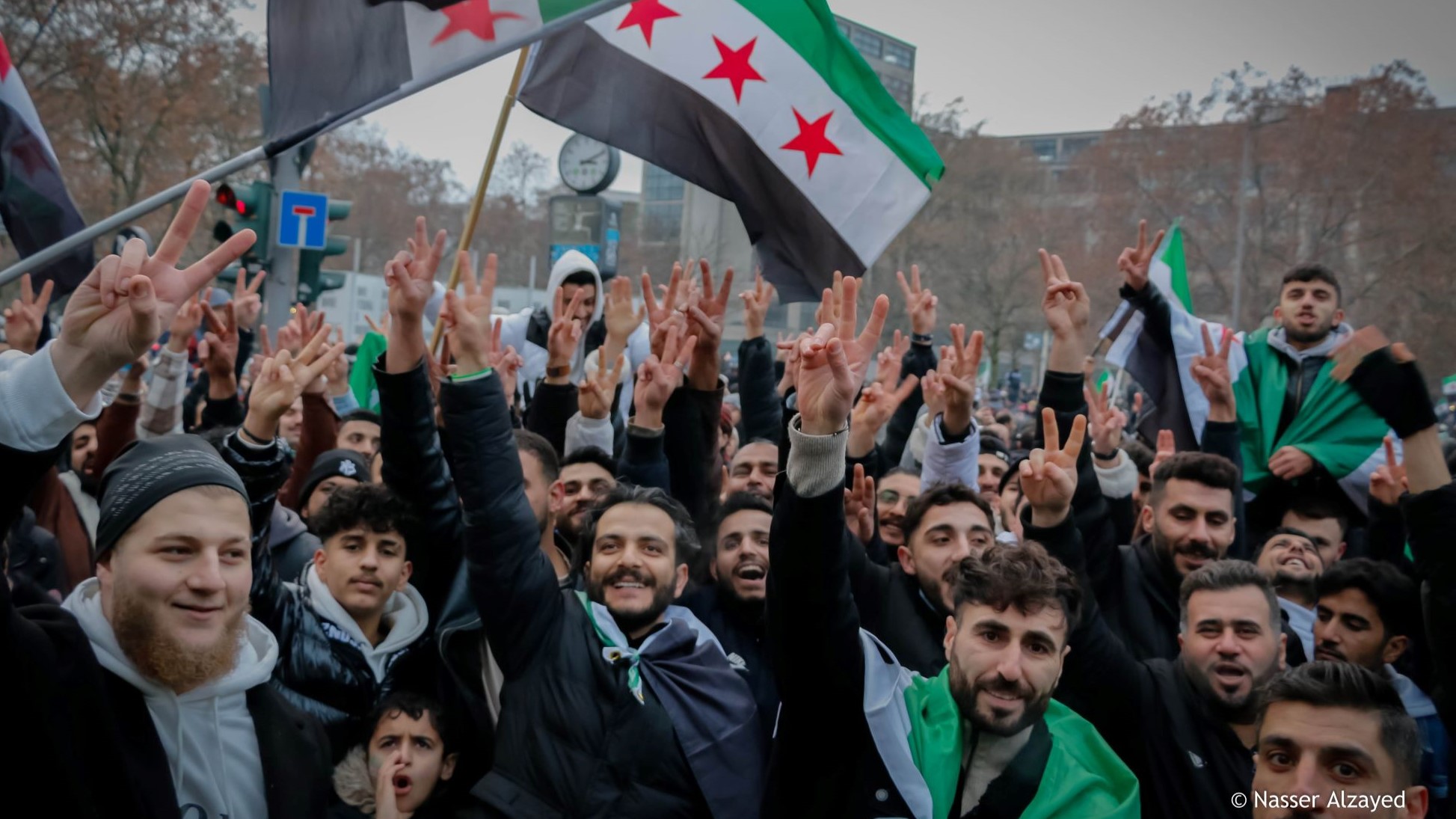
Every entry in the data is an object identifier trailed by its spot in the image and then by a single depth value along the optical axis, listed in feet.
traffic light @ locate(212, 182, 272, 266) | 32.78
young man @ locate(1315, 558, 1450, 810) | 14.08
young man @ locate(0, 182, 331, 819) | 7.31
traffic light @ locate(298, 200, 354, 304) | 36.40
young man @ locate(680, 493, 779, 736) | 13.91
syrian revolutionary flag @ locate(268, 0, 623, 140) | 11.35
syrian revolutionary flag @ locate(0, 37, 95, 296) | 11.36
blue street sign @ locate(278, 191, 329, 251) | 31.32
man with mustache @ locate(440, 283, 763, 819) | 11.02
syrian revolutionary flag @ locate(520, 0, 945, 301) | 15.66
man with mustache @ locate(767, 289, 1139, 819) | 9.47
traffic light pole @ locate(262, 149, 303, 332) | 32.50
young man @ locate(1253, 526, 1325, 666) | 15.28
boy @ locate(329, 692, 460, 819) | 11.52
